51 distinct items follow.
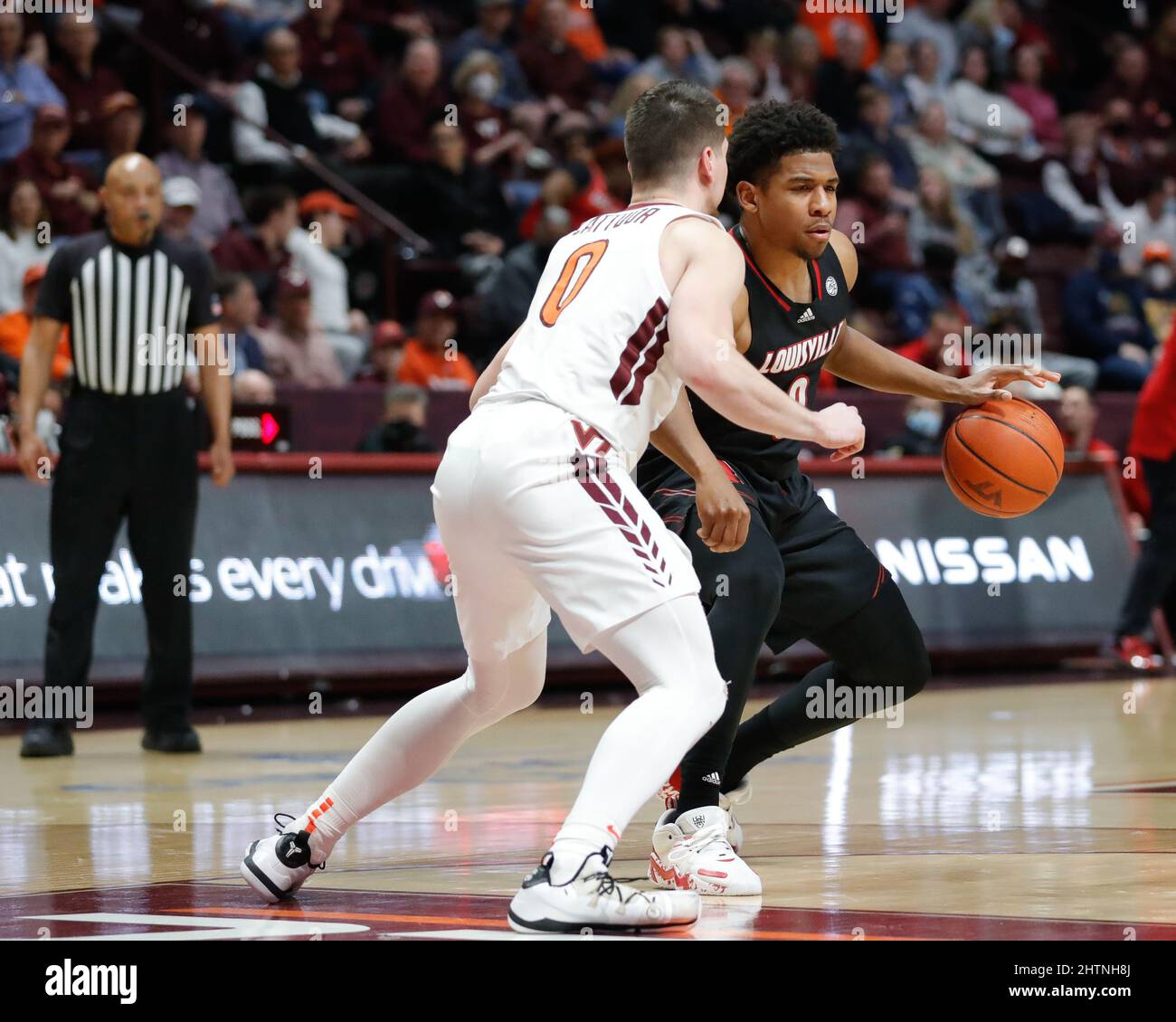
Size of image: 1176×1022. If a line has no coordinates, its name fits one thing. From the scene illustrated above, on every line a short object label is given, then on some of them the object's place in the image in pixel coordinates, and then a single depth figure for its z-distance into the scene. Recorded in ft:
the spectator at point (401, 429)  40.47
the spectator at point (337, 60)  56.70
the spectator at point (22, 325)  40.91
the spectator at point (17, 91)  48.70
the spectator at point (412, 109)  55.42
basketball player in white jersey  14.98
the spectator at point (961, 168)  66.03
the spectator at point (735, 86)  60.70
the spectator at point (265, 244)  48.62
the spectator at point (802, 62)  65.41
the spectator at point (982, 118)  69.21
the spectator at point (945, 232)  62.59
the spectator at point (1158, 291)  61.98
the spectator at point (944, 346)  50.49
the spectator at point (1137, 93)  74.49
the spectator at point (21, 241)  44.21
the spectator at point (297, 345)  44.60
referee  30.81
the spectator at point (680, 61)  62.95
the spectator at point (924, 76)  68.95
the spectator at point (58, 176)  46.44
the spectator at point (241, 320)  43.68
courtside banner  35.91
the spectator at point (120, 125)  47.09
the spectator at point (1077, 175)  68.18
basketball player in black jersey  18.76
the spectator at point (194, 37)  54.54
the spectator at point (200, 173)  49.62
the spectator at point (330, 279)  47.85
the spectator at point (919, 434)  46.44
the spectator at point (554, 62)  61.21
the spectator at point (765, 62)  65.16
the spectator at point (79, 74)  51.21
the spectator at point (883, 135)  64.13
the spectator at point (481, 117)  56.95
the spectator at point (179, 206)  43.24
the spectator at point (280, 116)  52.90
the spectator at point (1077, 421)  48.21
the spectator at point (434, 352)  46.75
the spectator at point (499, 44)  59.77
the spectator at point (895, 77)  67.97
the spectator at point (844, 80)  65.51
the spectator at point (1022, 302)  56.24
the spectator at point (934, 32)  70.74
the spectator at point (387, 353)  46.03
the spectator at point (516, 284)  49.26
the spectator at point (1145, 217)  66.49
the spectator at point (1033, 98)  72.02
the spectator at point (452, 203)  54.54
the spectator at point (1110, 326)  58.13
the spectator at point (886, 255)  57.52
